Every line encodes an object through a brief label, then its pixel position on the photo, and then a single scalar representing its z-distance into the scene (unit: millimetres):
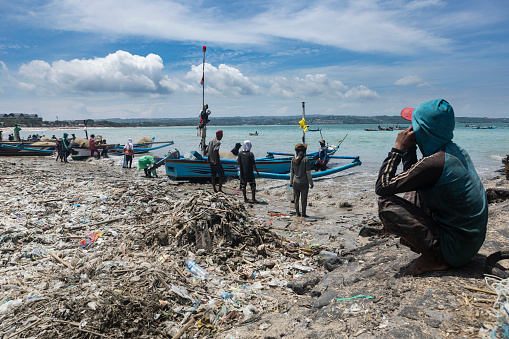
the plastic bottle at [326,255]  5531
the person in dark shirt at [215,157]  11238
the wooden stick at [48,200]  8359
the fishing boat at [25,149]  24109
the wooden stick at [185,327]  3317
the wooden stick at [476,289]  2643
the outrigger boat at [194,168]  13828
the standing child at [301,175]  8461
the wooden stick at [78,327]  3186
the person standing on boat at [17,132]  30047
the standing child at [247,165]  10338
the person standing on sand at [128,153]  18859
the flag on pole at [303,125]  16719
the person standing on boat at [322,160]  18188
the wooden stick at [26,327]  3135
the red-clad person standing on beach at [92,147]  23609
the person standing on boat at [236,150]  17438
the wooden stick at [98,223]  6838
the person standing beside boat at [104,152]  25062
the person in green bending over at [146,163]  15844
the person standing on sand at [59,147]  21250
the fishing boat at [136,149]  27500
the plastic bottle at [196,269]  4684
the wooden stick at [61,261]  4966
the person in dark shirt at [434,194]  2760
